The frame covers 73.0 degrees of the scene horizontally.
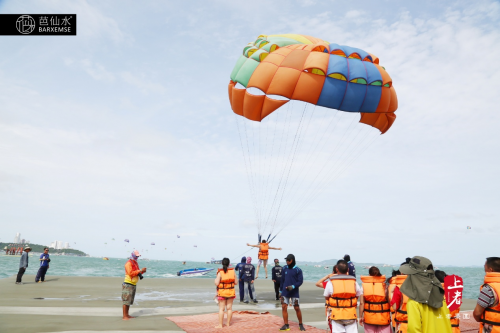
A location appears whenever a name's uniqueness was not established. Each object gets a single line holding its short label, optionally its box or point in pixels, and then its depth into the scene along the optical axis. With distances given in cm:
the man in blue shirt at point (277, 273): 1148
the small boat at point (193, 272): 4019
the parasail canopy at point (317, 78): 1083
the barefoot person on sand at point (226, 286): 783
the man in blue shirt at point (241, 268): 1124
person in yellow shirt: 327
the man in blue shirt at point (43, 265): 1564
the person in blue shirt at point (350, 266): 1055
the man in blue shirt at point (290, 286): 748
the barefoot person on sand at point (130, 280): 837
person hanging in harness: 1404
